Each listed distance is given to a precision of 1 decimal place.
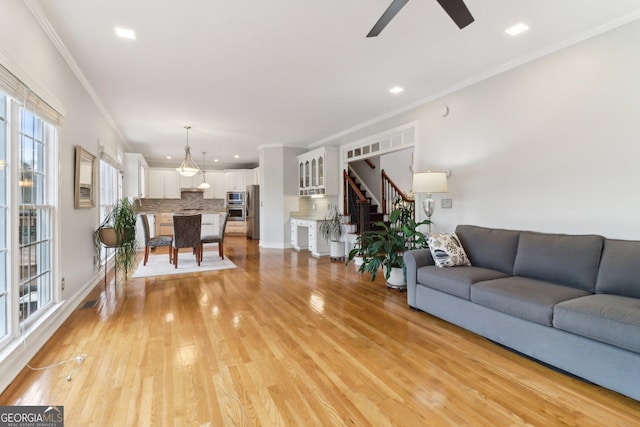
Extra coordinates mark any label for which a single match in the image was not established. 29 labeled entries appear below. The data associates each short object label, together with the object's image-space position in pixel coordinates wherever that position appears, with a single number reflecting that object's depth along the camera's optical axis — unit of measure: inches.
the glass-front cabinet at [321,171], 266.5
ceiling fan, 75.3
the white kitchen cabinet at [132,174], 288.7
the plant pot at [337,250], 250.2
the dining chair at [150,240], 219.0
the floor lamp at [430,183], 146.8
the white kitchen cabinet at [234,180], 434.9
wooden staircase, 235.6
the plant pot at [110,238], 164.2
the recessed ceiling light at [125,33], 107.8
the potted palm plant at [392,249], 157.6
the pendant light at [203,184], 370.3
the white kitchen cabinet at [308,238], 264.7
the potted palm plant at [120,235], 164.2
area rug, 202.5
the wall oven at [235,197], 434.6
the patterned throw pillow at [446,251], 128.3
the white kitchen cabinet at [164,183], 398.3
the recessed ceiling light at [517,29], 107.2
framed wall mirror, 138.3
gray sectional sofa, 74.9
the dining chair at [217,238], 233.5
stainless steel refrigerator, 387.5
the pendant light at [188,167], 244.1
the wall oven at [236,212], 434.9
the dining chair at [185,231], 213.8
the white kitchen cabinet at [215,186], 428.5
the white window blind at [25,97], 76.8
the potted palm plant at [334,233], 250.5
